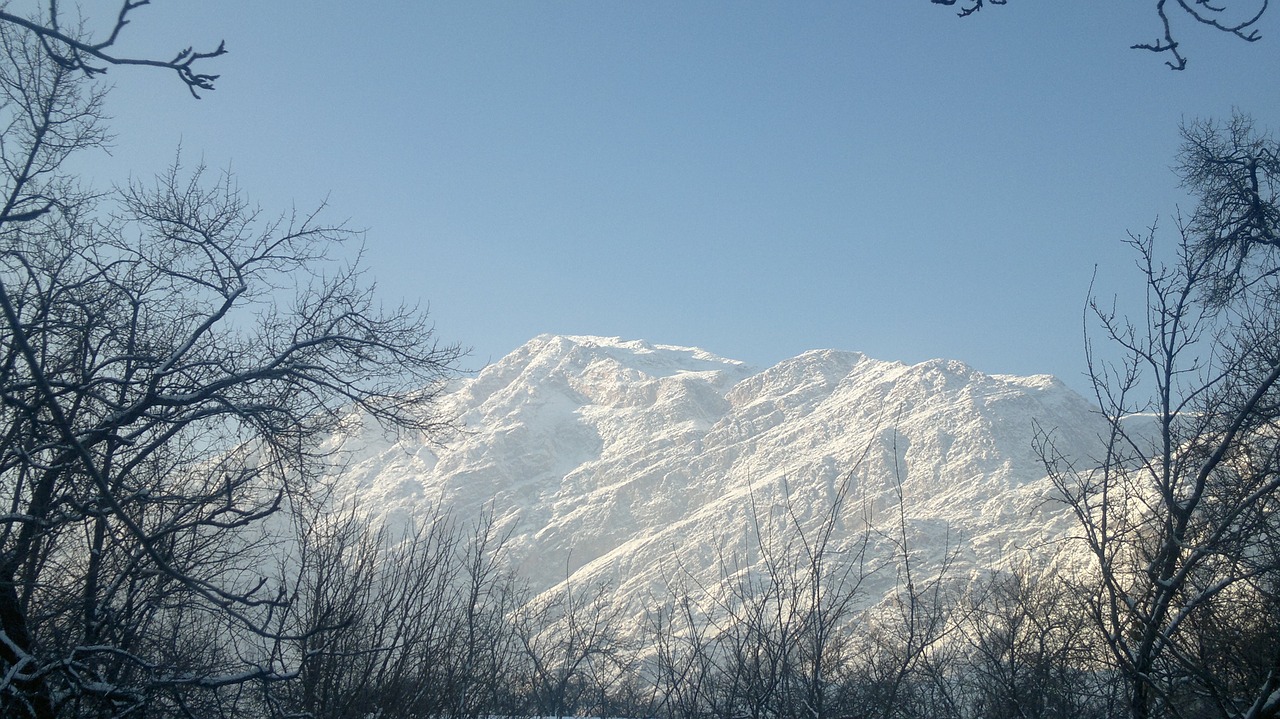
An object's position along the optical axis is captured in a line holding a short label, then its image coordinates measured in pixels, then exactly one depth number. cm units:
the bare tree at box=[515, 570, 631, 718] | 701
